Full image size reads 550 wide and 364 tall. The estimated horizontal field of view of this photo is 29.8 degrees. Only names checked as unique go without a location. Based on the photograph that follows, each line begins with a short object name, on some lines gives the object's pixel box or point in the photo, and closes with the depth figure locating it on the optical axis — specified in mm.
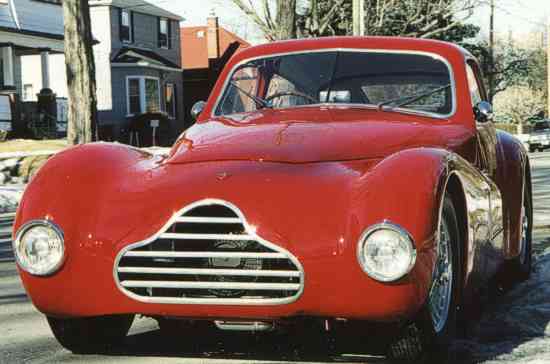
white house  36844
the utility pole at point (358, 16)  27375
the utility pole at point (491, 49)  48500
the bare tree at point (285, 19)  27500
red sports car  4328
